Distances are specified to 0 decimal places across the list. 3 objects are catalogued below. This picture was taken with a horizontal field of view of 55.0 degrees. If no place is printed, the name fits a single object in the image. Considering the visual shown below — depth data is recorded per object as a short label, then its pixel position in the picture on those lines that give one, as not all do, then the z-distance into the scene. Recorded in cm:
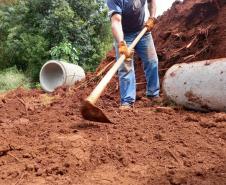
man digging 250
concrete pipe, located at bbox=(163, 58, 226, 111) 211
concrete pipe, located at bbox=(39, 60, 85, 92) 459
